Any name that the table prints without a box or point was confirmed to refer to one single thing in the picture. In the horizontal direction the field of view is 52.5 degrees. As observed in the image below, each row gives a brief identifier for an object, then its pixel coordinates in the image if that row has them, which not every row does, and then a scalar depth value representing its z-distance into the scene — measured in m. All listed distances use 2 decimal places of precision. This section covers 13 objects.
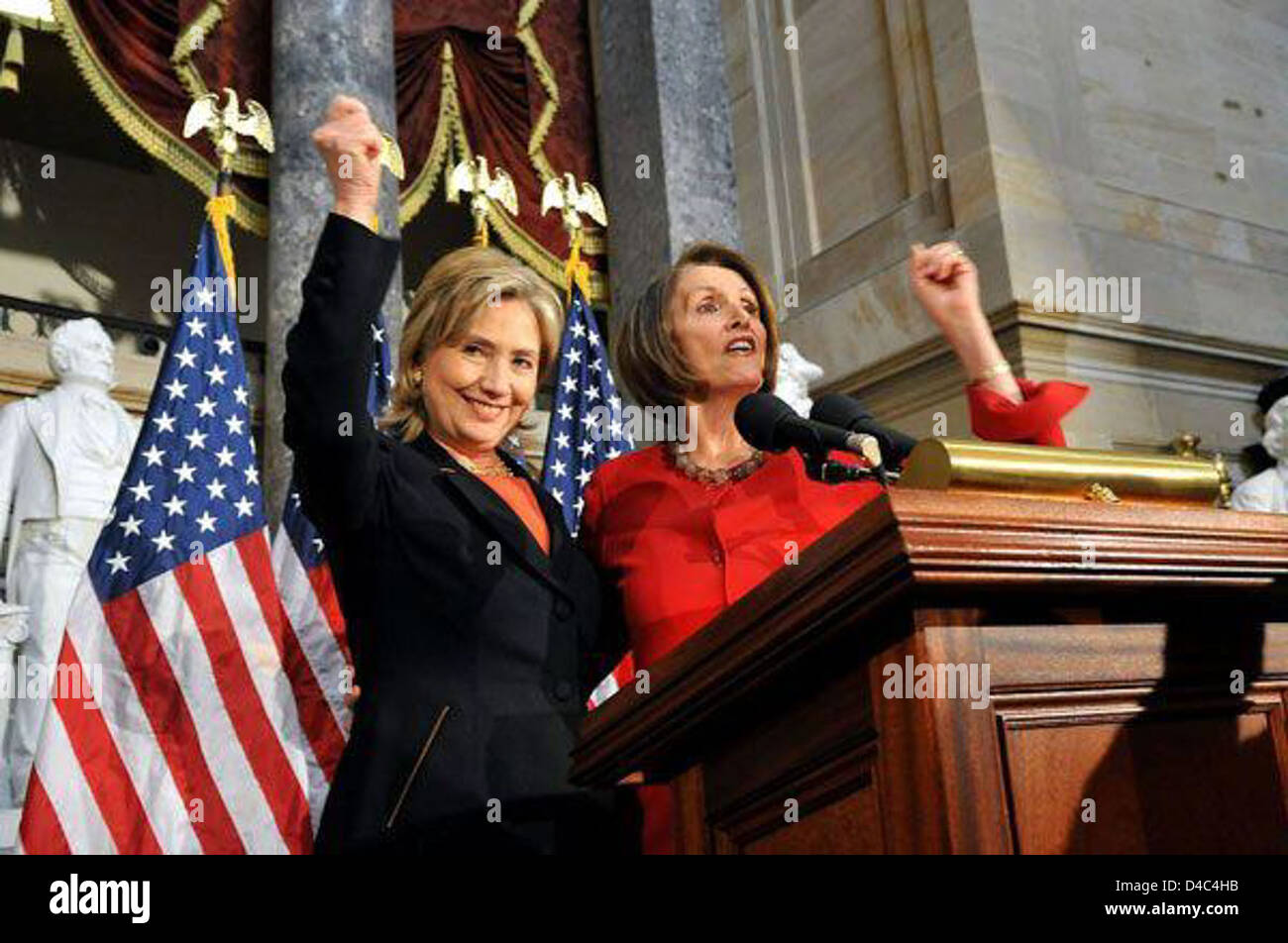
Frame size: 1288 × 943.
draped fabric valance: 5.21
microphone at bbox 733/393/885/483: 1.08
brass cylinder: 0.92
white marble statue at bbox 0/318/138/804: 5.14
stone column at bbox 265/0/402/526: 4.56
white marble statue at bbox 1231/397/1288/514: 4.95
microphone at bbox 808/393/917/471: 1.12
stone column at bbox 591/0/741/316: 5.80
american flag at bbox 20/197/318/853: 3.13
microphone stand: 1.07
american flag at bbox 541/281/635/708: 4.49
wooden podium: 0.80
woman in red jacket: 1.54
